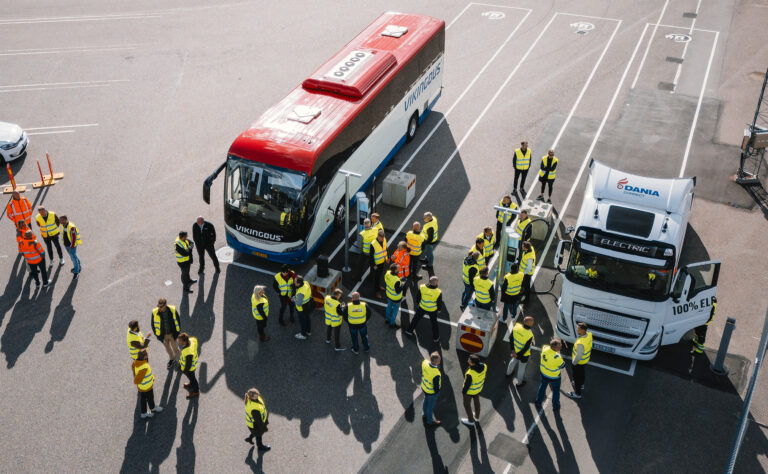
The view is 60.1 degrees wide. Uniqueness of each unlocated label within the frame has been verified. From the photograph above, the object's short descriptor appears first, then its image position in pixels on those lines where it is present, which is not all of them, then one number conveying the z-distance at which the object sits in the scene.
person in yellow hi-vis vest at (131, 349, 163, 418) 12.52
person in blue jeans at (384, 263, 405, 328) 14.58
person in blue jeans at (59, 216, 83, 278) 16.30
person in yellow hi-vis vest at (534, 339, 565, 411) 12.52
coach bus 16.39
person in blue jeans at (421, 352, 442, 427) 12.09
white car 21.44
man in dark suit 16.45
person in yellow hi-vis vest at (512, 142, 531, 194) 19.06
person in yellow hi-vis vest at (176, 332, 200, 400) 12.67
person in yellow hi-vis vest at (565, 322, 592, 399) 12.84
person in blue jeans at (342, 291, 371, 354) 13.80
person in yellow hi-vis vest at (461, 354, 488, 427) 12.07
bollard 13.45
